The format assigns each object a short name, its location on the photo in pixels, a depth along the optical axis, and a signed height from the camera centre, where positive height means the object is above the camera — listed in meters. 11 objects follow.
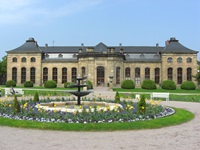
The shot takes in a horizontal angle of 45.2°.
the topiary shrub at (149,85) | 42.56 -1.41
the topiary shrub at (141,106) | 12.81 -1.55
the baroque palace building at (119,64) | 51.81 +2.80
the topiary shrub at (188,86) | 44.00 -1.61
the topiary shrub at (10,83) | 46.01 -1.23
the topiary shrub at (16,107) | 12.89 -1.64
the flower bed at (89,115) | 11.25 -1.93
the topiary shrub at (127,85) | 42.81 -1.43
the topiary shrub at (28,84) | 47.31 -1.45
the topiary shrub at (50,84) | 45.33 -1.38
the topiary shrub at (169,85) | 43.08 -1.42
